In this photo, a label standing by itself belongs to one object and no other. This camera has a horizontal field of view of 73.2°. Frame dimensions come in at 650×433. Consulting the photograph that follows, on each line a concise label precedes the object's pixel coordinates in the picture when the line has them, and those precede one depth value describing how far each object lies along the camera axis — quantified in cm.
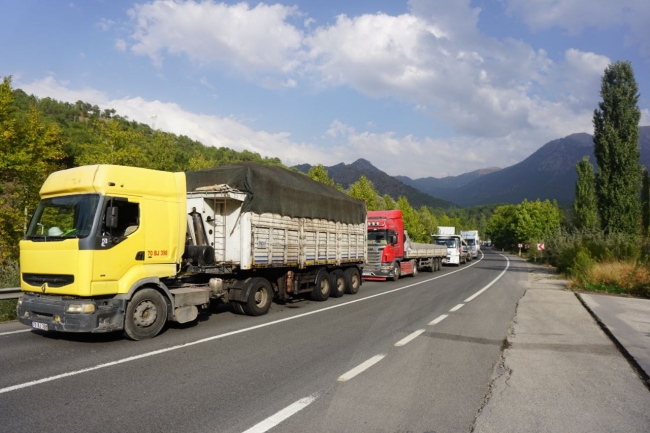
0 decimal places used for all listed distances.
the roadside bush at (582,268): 1878
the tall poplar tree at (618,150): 2858
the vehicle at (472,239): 5288
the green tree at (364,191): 4900
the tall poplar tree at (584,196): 5147
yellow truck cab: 701
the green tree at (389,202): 5938
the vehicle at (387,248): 2148
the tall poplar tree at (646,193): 4683
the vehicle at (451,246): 3634
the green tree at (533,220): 8093
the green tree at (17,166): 1916
